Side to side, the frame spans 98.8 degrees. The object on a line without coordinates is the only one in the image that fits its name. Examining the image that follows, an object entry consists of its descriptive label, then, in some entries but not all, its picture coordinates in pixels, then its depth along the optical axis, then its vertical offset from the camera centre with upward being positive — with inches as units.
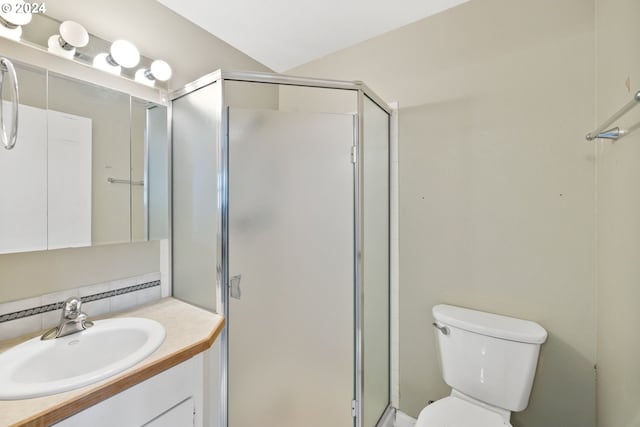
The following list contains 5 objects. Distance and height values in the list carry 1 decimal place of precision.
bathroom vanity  27.2 -20.2
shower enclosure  50.2 -5.6
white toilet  46.8 -28.3
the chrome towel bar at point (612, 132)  34.9 +11.2
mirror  41.4 +7.4
